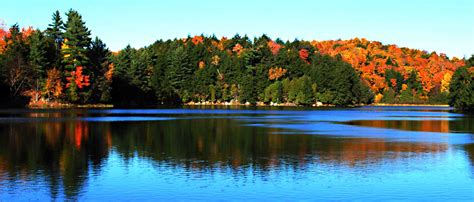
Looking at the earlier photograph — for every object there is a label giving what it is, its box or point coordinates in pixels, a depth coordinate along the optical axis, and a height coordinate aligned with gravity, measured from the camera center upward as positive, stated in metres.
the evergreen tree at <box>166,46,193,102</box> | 176.75 +7.53
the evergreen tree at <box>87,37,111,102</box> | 117.56 +5.83
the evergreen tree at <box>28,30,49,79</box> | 106.56 +7.51
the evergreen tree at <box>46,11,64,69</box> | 120.75 +13.92
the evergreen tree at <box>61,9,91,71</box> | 111.00 +10.69
